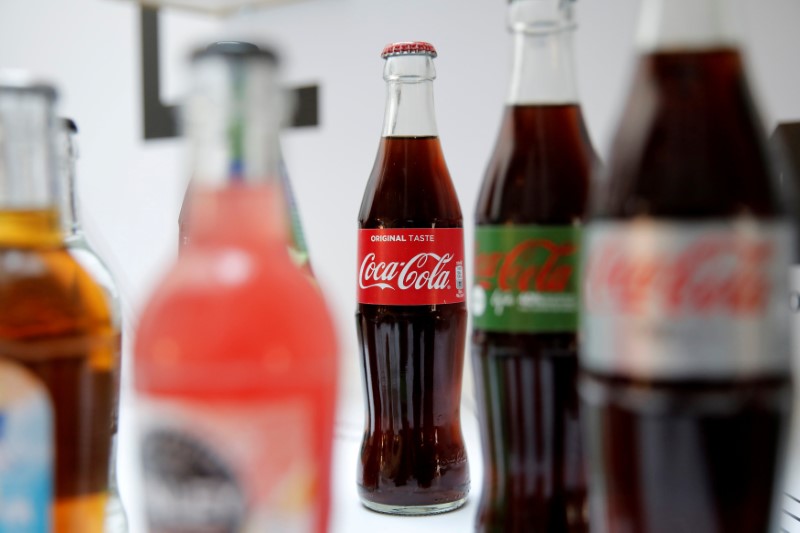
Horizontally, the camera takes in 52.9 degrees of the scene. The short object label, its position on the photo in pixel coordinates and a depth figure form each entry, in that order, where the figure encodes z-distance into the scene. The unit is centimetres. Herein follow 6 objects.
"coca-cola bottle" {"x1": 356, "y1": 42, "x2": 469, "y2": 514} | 85
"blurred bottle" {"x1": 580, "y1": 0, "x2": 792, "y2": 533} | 45
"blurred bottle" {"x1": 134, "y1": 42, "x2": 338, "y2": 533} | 44
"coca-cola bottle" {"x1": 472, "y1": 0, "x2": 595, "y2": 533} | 60
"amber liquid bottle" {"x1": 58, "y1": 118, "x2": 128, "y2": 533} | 71
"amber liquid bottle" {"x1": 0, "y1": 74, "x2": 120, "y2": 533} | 56
